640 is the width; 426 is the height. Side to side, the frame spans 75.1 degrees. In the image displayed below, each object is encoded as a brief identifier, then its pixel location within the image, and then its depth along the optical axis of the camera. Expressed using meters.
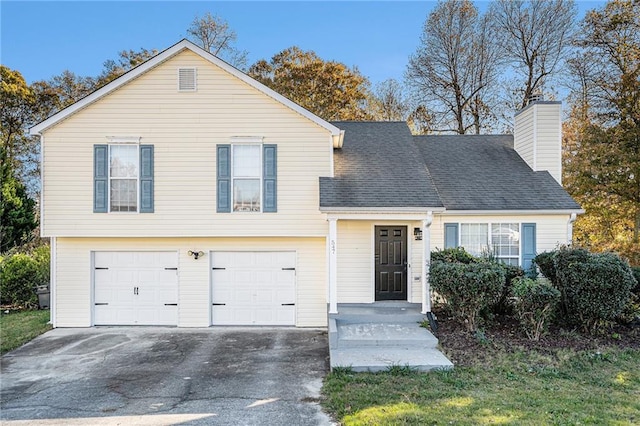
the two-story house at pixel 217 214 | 10.25
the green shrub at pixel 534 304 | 8.01
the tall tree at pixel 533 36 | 19.91
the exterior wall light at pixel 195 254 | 10.54
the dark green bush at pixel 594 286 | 8.13
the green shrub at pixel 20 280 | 12.62
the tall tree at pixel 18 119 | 21.27
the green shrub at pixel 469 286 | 8.18
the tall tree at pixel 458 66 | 21.17
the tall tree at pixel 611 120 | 16.17
